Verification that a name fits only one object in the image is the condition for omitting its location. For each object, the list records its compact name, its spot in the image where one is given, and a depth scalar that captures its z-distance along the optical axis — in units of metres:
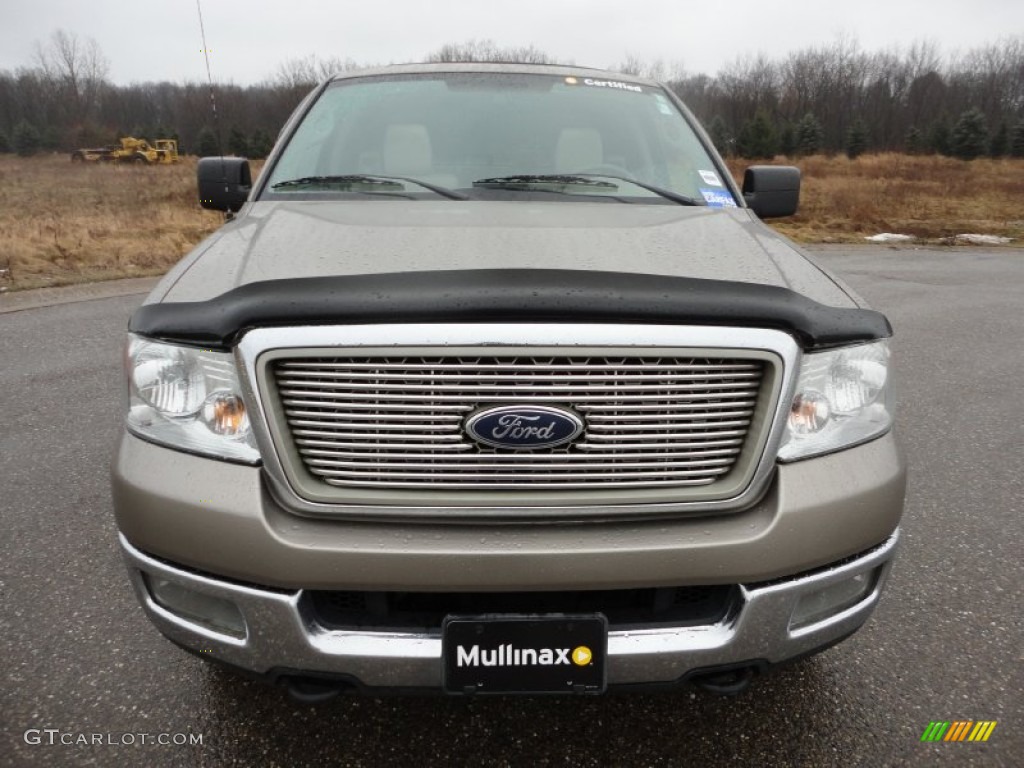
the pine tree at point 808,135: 62.59
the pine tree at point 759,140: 55.69
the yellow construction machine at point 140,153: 47.03
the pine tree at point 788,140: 60.22
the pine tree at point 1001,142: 52.00
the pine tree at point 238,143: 54.38
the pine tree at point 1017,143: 50.88
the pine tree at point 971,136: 50.47
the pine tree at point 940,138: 53.32
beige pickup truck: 1.48
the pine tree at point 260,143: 54.69
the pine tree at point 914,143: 57.22
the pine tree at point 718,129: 60.33
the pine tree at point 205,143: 51.55
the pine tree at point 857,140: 61.78
